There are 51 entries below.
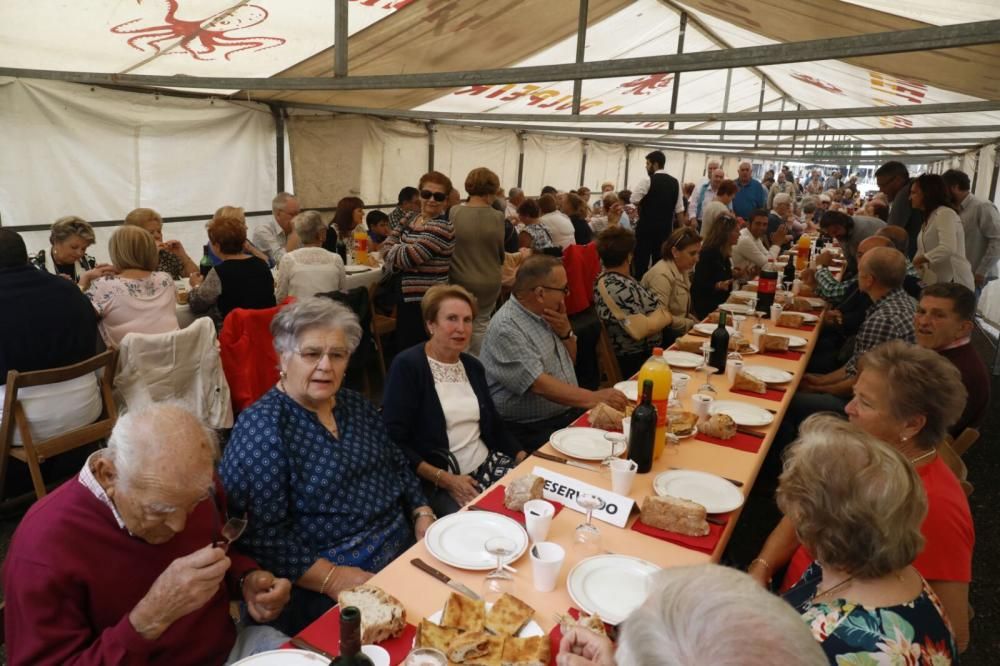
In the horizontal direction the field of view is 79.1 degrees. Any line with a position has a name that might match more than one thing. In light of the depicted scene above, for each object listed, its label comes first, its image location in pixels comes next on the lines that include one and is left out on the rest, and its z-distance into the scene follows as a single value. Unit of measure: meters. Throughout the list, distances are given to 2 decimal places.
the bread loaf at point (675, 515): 1.71
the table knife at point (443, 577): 1.43
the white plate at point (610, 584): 1.39
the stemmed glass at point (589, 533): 1.63
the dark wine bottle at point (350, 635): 0.83
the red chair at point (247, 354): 3.62
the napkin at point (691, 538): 1.67
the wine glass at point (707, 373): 2.82
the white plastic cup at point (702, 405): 2.50
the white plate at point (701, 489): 1.88
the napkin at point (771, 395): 2.92
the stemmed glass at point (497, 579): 1.44
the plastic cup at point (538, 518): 1.61
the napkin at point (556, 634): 1.25
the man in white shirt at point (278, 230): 5.93
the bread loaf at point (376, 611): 1.24
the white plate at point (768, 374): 3.09
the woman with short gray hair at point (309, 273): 4.59
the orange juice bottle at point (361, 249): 5.94
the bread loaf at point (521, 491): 1.81
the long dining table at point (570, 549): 1.40
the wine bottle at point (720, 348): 3.05
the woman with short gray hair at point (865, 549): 1.18
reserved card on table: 1.76
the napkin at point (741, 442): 2.34
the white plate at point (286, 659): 1.19
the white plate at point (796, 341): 3.80
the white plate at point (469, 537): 1.55
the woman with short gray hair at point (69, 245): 3.98
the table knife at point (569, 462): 2.11
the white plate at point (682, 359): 3.26
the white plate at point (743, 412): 2.54
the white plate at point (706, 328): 4.06
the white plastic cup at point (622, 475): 1.88
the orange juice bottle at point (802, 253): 6.95
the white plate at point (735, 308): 4.57
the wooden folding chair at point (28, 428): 2.75
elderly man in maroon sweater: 1.22
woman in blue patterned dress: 1.77
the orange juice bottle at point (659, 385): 2.14
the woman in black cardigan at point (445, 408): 2.42
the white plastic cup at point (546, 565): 1.43
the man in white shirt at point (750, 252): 6.30
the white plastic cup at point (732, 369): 3.04
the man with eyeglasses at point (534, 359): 2.87
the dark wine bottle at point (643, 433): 2.02
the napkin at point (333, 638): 1.24
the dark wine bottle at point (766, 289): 4.42
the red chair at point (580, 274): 4.64
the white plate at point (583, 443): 2.18
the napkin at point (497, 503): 1.80
